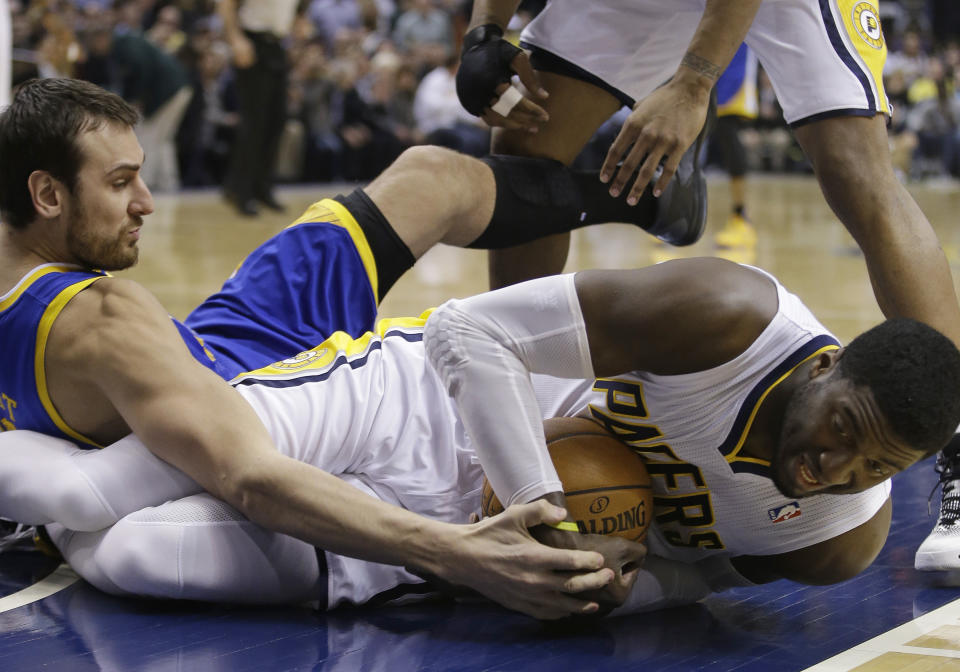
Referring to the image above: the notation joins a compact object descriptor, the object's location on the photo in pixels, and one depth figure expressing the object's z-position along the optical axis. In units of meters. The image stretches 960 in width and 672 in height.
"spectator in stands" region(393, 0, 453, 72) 15.67
